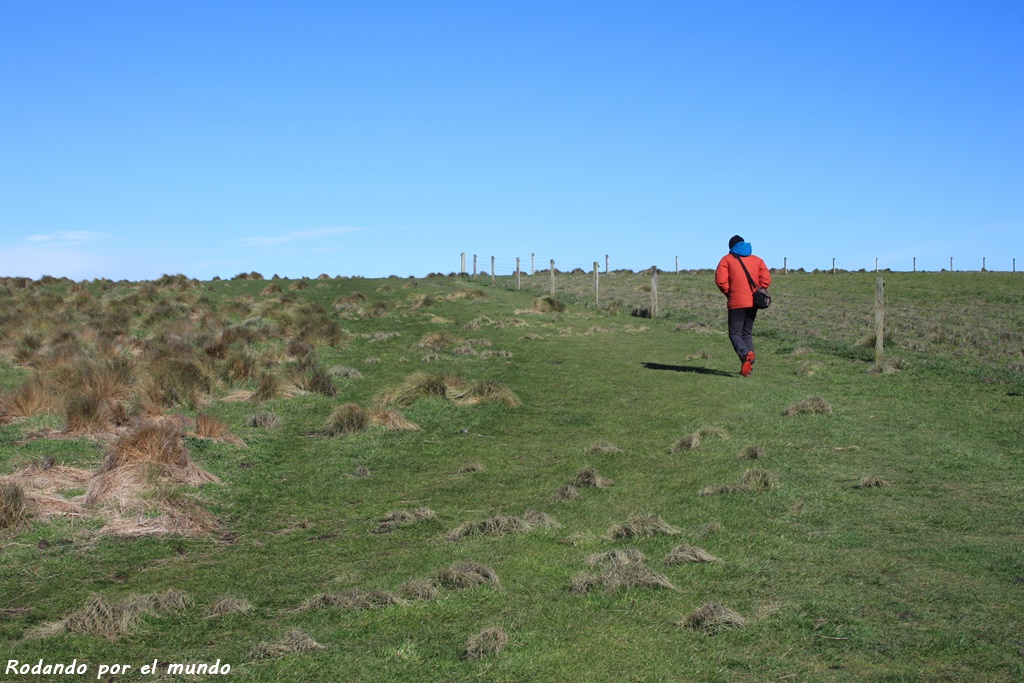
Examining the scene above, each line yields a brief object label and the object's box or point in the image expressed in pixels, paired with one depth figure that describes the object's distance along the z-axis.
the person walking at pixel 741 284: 15.55
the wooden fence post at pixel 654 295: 28.45
